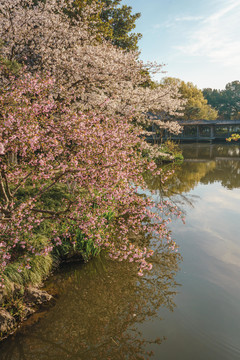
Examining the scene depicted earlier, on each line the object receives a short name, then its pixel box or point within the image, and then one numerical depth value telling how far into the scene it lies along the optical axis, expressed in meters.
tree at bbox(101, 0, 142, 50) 24.44
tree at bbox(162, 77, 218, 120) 62.69
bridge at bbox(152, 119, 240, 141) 54.41
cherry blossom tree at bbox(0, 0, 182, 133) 12.01
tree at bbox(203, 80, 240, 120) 98.31
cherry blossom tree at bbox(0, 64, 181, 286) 5.36
